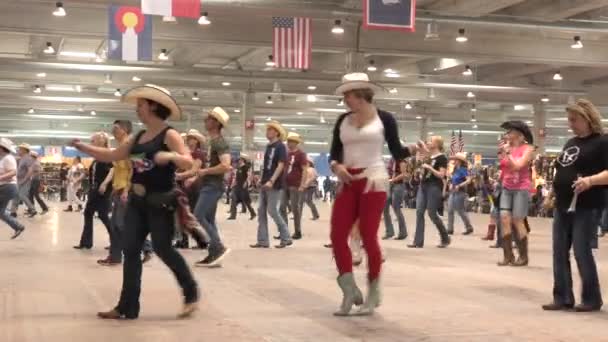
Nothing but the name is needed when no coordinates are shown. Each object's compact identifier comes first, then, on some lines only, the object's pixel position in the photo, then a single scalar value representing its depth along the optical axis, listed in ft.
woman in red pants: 19.57
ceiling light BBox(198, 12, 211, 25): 55.52
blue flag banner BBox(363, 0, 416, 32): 46.42
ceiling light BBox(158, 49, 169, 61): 80.52
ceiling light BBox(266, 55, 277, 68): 83.58
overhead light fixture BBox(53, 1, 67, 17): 53.98
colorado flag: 52.11
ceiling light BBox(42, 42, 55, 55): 77.56
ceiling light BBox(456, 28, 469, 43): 63.12
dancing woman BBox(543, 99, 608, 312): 20.53
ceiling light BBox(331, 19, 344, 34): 58.80
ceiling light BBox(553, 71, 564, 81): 91.78
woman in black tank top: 18.16
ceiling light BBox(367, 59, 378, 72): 87.15
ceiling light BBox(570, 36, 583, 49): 66.18
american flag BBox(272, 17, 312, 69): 57.11
